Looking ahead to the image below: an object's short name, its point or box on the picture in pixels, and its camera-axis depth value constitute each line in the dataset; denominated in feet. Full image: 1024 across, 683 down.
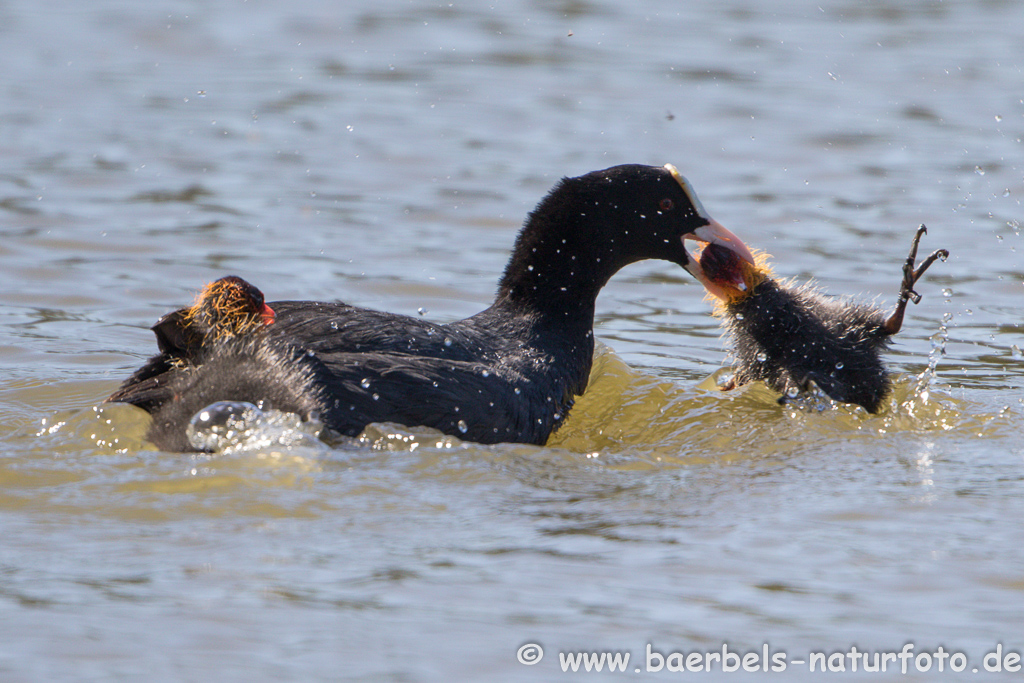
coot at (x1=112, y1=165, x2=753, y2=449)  26.84
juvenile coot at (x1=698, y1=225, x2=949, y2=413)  34.47
